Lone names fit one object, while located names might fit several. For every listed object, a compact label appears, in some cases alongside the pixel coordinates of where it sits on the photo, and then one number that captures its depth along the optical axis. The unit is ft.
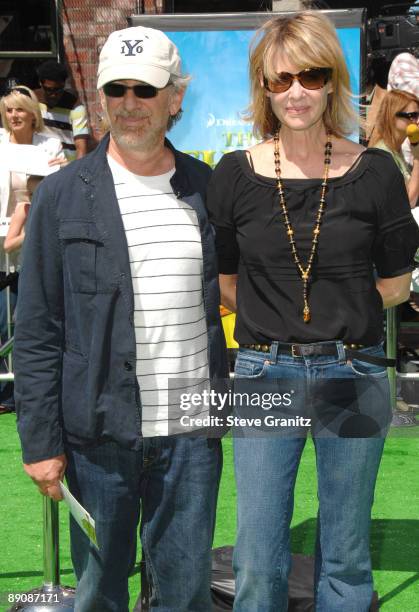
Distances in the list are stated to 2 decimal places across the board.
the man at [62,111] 33.40
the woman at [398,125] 24.58
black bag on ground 13.58
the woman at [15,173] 26.23
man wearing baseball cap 10.18
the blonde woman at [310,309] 10.26
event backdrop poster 28.35
